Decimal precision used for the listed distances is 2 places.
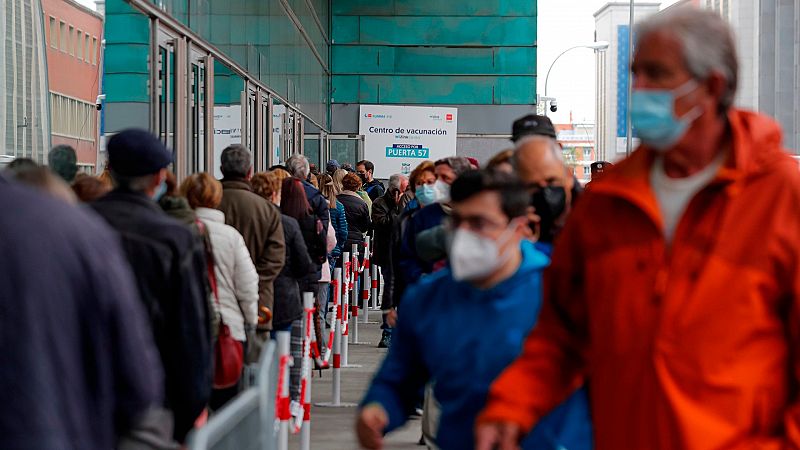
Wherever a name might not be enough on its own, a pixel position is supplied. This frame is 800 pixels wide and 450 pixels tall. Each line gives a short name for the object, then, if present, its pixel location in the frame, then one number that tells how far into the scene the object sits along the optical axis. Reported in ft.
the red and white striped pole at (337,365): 73.98
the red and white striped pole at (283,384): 40.47
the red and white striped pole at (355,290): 107.65
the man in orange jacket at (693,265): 18.90
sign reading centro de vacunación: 195.53
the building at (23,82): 46.74
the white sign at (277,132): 136.87
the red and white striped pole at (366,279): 119.80
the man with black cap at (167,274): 31.93
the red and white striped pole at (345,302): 92.76
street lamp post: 331.43
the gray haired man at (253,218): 59.28
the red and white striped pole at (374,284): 128.12
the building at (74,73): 52.36
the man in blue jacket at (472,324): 26.13
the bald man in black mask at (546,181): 34.15
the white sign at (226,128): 95.52
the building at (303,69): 71.63
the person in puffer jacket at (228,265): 50.17
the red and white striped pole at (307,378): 57.42
